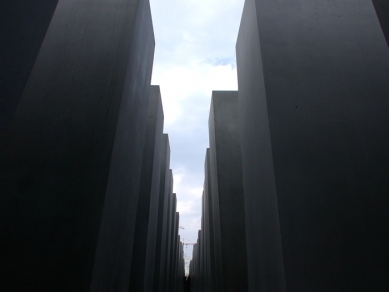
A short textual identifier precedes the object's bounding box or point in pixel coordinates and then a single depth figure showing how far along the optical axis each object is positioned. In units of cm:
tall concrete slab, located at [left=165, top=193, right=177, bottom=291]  1187
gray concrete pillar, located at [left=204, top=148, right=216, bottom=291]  935
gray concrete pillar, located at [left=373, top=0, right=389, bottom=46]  240
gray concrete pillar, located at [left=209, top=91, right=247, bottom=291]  604
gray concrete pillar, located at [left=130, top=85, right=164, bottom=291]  536
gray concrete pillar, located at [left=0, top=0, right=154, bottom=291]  226
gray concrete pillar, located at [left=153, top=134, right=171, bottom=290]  804
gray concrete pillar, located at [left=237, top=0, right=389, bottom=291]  225
